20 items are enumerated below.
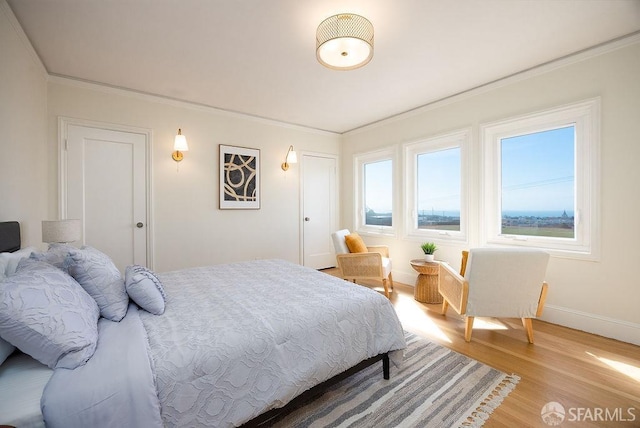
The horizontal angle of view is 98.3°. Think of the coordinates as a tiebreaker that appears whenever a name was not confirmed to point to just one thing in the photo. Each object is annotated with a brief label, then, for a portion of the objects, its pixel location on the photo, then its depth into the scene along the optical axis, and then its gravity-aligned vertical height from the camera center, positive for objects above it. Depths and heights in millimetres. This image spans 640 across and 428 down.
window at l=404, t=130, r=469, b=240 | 3717 +385
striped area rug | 1575 -1173
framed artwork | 4121 +554
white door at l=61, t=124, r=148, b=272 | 3150 +300
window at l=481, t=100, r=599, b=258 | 2705 +357
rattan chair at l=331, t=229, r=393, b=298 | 3604 -665
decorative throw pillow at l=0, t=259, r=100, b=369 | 1014 -410
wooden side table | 3418 -882
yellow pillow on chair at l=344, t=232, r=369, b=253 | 3883 -440
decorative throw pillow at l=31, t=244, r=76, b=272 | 1589 -245
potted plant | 3635 -499
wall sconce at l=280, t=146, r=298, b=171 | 4629 +927
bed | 1005 -624
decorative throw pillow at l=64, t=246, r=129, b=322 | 1473 -370
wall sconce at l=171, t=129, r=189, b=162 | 3564 +902
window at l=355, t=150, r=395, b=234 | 4703 +369
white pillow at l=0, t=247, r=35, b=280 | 1373 -254
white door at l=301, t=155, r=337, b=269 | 5027 +75
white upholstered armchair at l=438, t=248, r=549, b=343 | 2311 -627
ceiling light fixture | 1999 +1271
